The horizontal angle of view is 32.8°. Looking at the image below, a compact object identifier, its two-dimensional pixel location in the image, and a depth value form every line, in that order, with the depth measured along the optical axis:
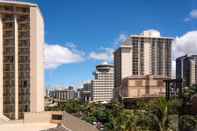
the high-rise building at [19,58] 55.75
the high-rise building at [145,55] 161.25
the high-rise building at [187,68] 174.38
